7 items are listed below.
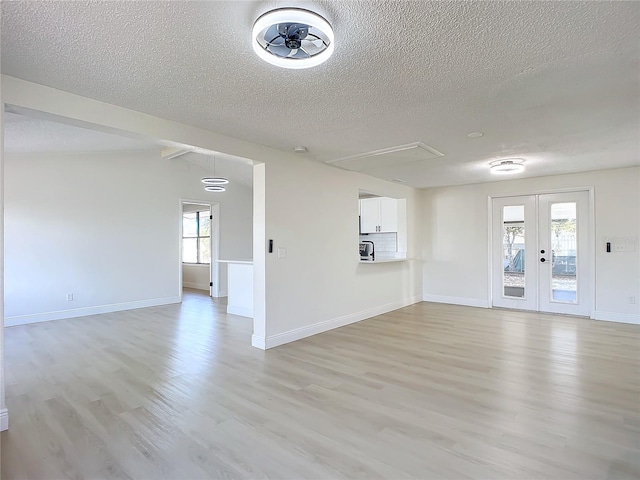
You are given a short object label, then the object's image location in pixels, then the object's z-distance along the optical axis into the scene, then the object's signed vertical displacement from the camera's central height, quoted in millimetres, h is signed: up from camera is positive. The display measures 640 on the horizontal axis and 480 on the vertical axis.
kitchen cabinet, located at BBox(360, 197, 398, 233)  7301 +621
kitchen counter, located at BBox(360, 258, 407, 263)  5785 -297
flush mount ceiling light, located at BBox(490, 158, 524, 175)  4637 +1061
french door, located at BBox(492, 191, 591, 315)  5590 -166
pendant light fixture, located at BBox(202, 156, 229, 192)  6436 +1175
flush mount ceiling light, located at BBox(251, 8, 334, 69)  1665 +1076
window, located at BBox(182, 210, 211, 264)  9588 +190
